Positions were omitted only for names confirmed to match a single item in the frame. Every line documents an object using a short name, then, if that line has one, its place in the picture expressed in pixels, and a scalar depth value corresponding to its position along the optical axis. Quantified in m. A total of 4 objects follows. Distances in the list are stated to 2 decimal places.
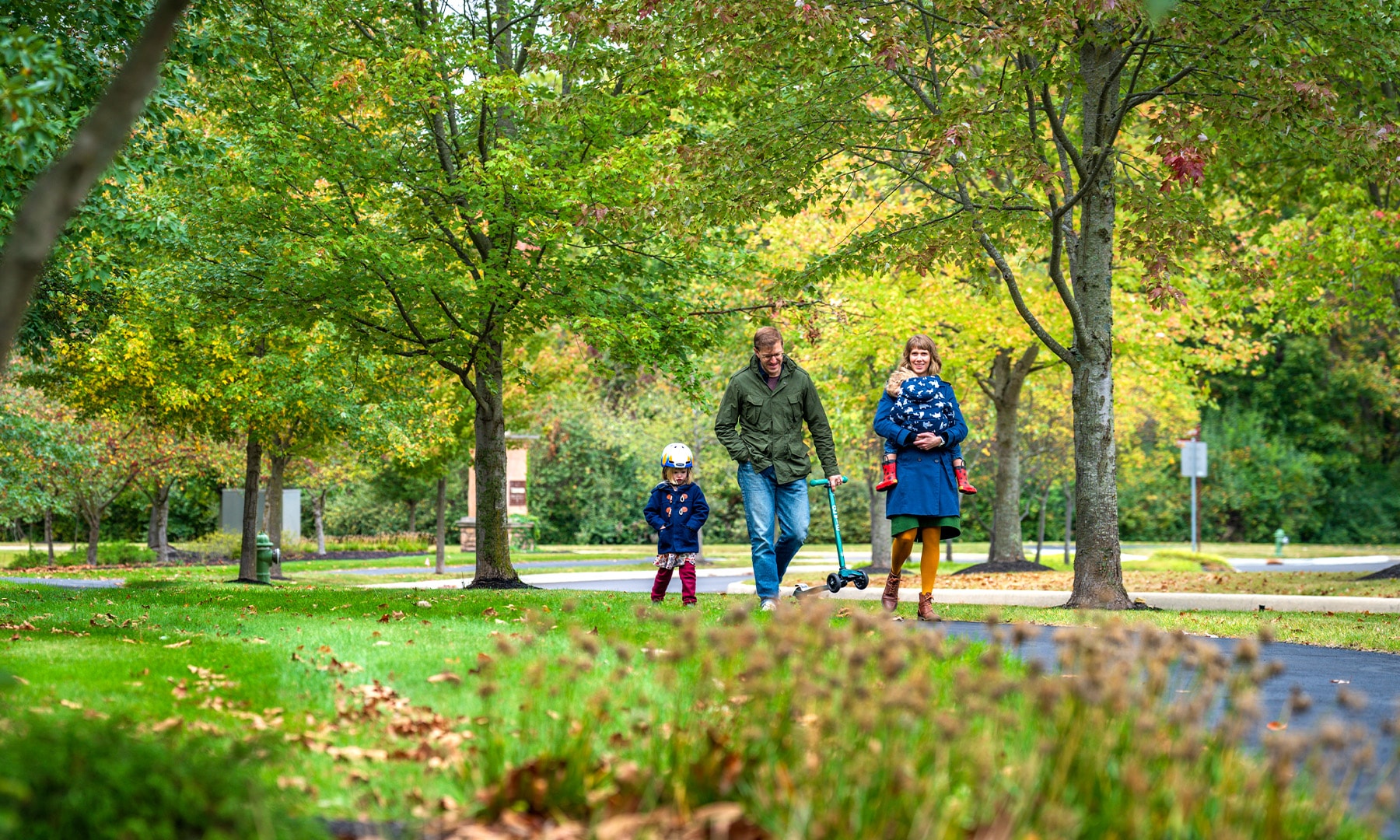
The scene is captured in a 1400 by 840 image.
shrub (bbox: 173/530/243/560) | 61.41
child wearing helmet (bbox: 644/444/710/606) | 19.61
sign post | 54.50
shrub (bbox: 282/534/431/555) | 68.23
